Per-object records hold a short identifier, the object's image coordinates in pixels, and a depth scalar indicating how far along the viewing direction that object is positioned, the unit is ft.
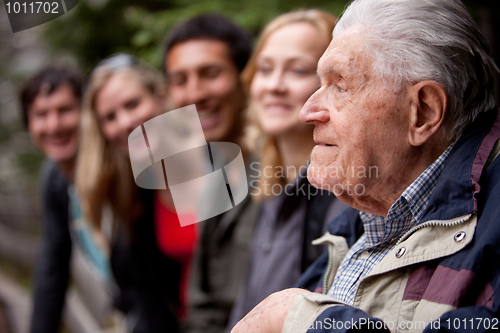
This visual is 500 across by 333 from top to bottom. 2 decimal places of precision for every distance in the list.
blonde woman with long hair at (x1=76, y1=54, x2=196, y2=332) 9.93
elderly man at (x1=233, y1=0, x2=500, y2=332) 3.33
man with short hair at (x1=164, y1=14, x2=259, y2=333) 8.39
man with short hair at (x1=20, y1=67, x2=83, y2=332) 12.21
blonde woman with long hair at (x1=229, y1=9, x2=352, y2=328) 6.10
